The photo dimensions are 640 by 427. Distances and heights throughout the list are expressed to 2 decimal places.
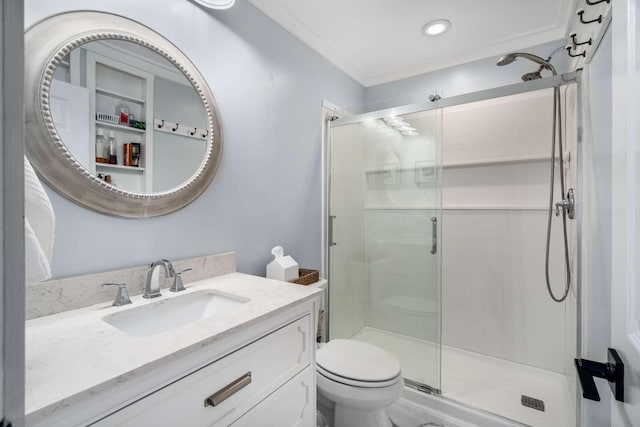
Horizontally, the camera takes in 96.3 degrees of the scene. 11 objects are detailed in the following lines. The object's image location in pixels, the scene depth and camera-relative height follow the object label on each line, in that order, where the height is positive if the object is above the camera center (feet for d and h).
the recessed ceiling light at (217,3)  4.23 +3.13
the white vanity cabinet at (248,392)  2.14 -1.60
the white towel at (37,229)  1.77 -0.11
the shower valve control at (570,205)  4.88 +0.22
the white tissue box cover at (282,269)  5.21 -1.01
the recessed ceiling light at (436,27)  6.12 +4.14
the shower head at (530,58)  5.22 +2.91
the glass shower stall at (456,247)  6.43 -0.80
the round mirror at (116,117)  2.97 +1.19
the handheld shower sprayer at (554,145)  5.21 +1.50
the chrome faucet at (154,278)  3.53 -0.81
